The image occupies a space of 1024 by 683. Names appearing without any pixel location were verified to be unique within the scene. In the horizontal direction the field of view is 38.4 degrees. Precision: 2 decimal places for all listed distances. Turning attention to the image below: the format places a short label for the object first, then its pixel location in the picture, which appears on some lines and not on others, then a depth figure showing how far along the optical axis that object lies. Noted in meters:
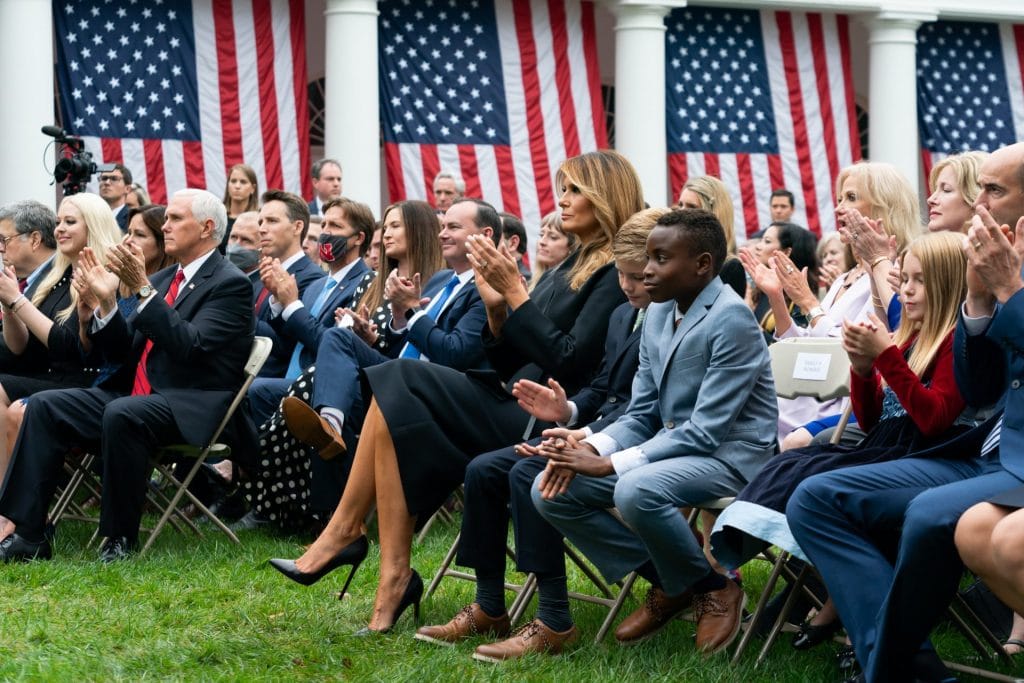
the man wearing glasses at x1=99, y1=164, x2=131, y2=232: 12.27
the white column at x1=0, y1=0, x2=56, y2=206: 15.55
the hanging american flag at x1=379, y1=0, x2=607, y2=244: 17.47
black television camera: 11.59
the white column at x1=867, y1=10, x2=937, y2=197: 20.55
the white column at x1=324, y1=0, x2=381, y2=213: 17.28
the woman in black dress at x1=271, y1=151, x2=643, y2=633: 5.53
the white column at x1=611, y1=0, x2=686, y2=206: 19.03
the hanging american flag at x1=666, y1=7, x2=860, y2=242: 19.34
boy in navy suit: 5.21
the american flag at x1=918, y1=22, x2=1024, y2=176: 20.75
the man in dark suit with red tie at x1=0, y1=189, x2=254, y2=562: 7.03
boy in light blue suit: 4.91
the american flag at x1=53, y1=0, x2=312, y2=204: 15.80
